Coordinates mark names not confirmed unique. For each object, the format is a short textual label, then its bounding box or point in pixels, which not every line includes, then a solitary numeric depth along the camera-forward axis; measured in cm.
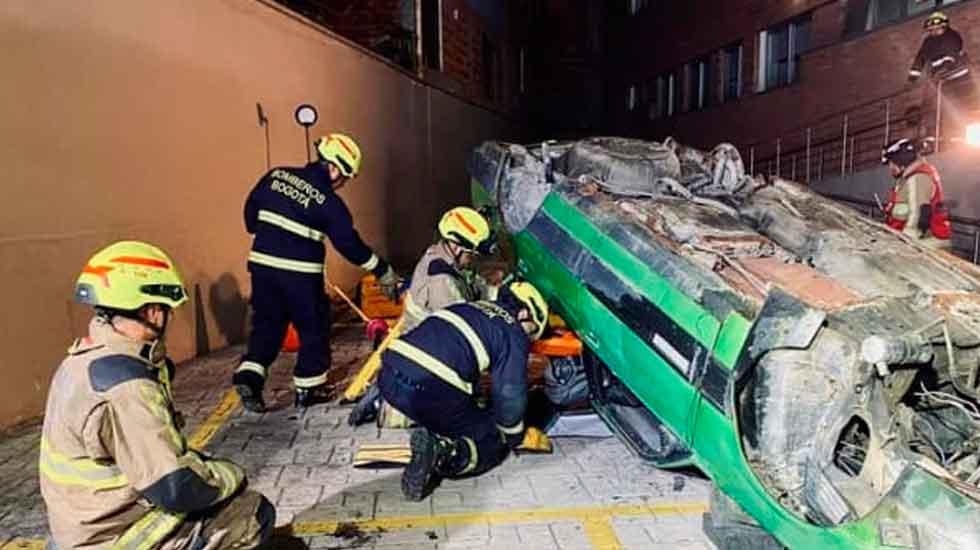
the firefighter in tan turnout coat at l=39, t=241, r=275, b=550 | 228
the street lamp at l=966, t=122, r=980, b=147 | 722
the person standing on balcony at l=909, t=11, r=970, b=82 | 886
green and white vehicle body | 274
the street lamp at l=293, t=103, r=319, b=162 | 657
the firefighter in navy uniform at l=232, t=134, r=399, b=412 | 503
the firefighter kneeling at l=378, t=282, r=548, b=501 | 389
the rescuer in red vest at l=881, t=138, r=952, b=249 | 639
